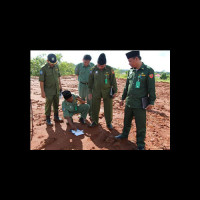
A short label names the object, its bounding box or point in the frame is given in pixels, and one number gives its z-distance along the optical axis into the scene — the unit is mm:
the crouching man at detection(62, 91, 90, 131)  3244
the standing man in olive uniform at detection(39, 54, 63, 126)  3260
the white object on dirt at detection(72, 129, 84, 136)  3178
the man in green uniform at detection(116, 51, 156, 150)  2319
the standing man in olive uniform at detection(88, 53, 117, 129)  3109
